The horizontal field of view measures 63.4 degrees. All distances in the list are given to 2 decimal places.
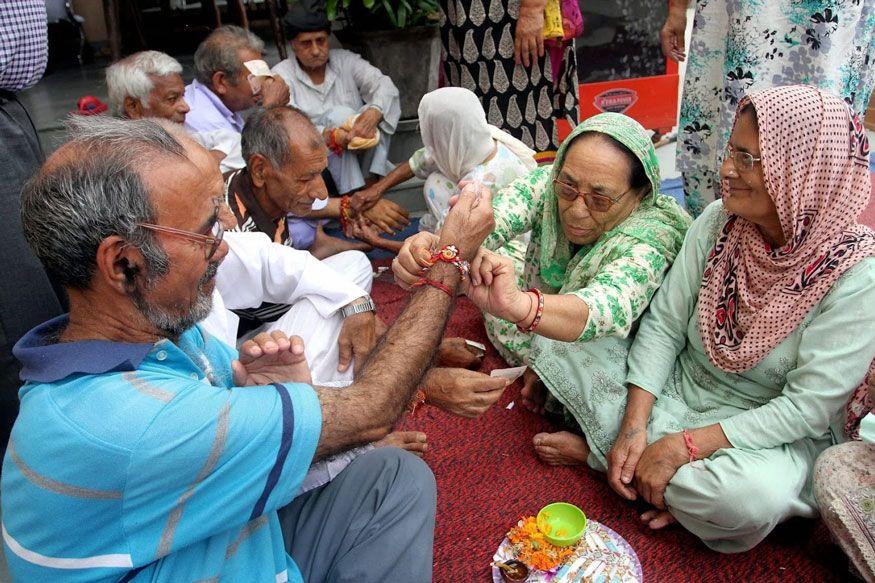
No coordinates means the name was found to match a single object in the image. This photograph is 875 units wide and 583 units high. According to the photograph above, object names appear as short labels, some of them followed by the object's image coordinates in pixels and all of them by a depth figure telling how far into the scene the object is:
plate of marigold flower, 2.10
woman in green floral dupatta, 2.22
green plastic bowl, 2.18
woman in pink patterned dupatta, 2.00
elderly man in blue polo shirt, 1.21
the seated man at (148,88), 3.90
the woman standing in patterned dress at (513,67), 3.92
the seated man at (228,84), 4.40
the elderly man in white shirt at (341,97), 4.68
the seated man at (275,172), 3.06
